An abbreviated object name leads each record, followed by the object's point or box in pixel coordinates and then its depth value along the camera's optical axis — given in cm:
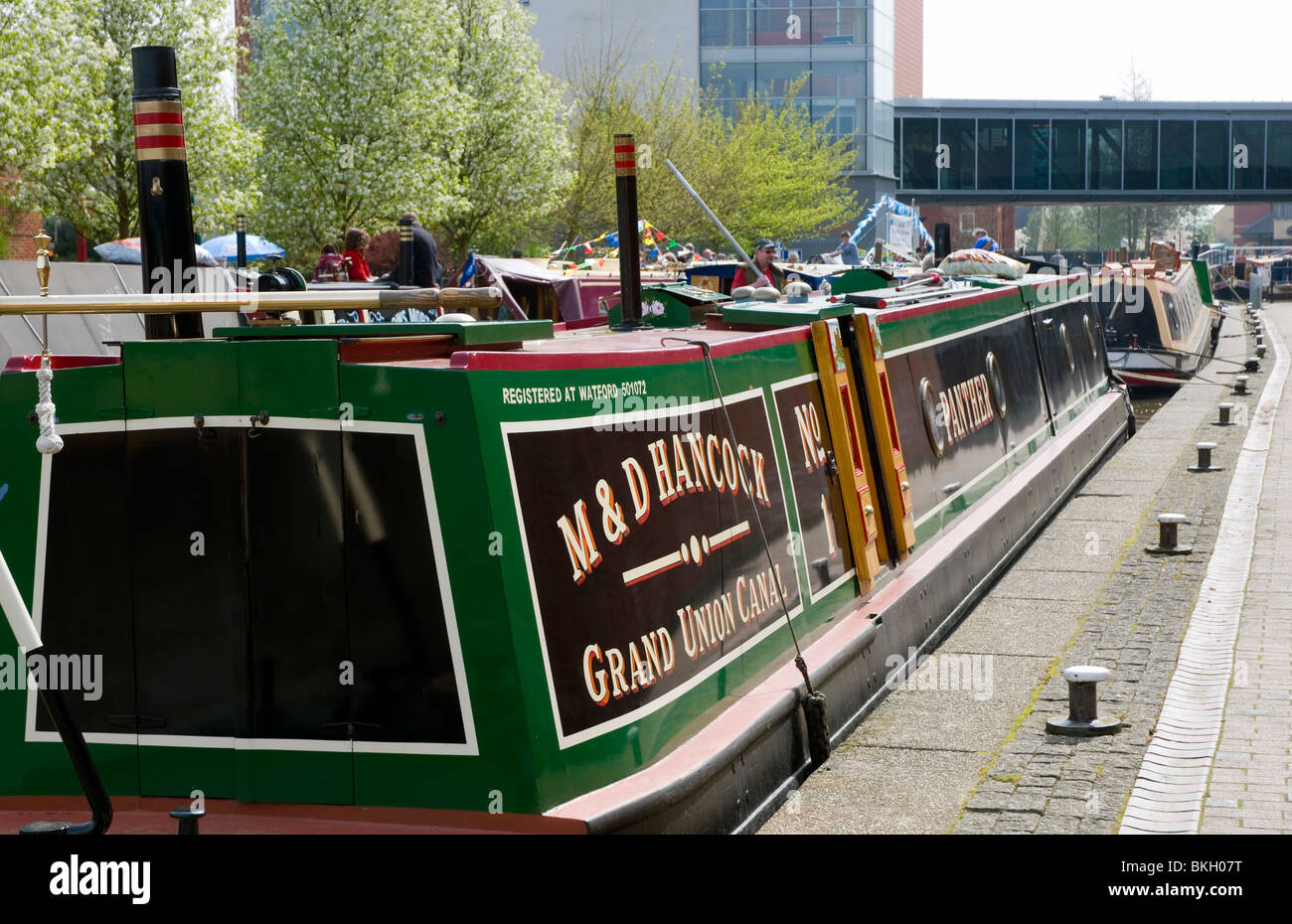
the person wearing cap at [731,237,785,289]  1568
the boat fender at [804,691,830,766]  559
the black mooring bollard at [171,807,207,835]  379
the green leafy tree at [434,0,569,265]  3469
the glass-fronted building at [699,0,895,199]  6081
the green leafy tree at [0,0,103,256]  1925
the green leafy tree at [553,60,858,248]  4066
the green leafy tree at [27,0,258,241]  2314
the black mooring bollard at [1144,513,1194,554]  983
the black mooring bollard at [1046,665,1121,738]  599
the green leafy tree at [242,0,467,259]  2944
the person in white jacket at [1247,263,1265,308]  4847
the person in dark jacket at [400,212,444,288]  1381
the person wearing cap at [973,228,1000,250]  1712
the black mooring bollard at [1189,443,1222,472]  1370
